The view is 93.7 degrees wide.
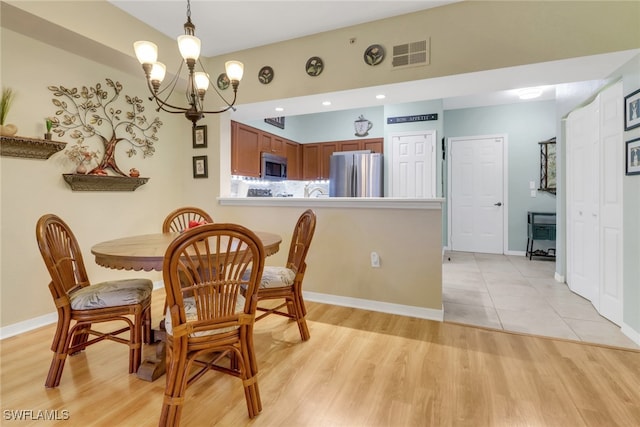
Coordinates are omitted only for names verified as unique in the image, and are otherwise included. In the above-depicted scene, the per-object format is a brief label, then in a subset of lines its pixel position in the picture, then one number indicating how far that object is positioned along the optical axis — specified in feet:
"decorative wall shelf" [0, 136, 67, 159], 7.44
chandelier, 5.91
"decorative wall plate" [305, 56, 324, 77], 10.16
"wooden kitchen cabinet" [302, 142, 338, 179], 19.36
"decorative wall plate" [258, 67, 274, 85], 10.85
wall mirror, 16.96
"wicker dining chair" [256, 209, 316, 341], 6.95
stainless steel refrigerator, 16.74
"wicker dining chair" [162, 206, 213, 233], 8.70
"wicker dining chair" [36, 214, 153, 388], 5.48
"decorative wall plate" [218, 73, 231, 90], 11.59
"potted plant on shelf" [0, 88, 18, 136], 7.24
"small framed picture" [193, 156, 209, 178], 12.14
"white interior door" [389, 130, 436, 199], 16.17
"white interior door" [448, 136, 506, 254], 18.42
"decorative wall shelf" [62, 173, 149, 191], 8.85
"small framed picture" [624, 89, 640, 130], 7.20
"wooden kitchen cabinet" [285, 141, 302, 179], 18.55
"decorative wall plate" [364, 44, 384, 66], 9.37
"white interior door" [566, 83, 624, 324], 8.26
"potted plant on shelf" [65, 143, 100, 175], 8.93
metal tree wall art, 8.75
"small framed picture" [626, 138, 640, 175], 7.16
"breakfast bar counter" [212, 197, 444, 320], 8.79
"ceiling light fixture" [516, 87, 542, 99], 15.71
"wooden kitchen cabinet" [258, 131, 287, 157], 15.85
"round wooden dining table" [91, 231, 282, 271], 4.90
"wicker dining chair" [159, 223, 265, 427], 4.24
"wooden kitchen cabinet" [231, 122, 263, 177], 13.57
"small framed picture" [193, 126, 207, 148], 12.12
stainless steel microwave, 15.51
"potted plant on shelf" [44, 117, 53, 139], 8.01
